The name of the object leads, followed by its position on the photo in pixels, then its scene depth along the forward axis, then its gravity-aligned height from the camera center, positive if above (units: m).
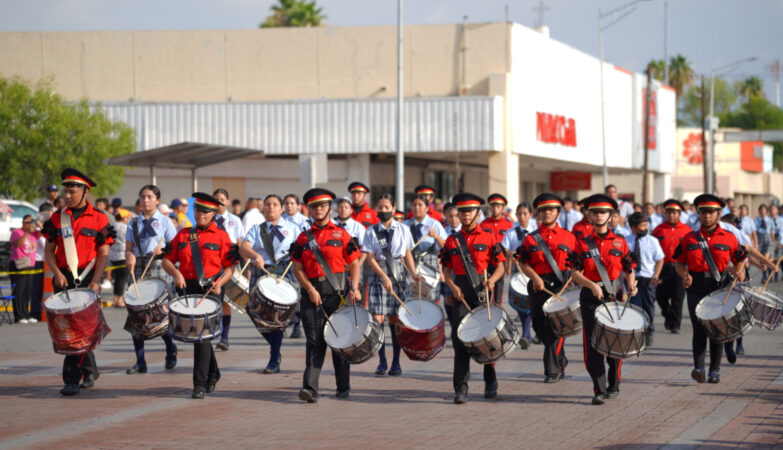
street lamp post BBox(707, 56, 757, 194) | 60.53 +2.90
